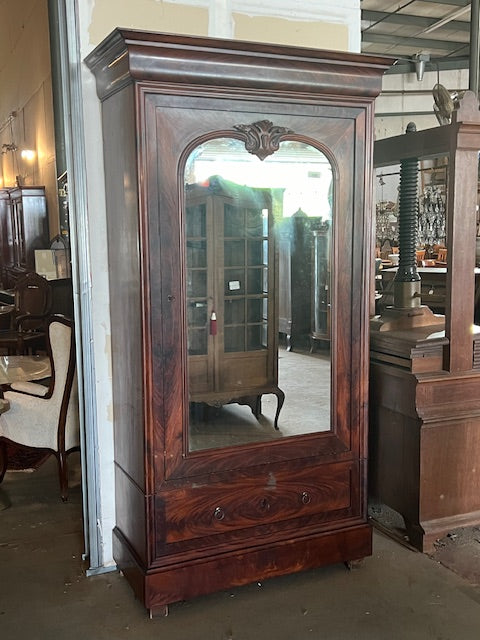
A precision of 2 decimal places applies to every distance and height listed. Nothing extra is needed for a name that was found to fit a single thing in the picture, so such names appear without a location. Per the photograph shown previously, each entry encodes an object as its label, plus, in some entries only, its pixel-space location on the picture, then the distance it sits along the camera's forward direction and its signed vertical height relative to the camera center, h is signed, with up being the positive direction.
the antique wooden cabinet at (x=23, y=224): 10.55 +0.47
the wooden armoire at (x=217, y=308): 2.26 -0.22
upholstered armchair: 3.42 -0.87
